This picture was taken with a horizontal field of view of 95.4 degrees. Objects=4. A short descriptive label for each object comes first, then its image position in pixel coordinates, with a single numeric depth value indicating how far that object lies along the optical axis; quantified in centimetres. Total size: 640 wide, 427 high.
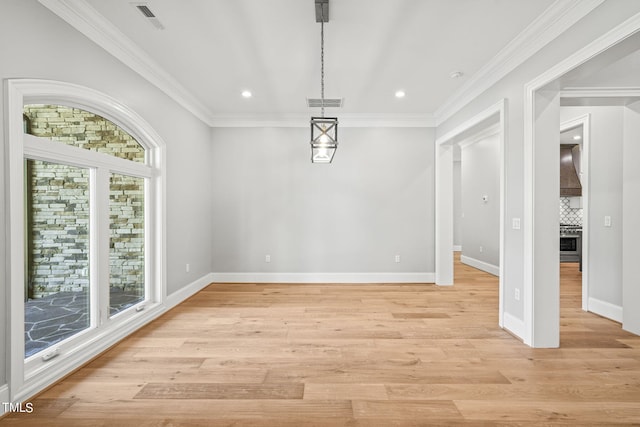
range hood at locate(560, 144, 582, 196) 682
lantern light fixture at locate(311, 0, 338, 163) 267
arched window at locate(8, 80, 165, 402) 195
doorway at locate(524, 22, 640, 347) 273
